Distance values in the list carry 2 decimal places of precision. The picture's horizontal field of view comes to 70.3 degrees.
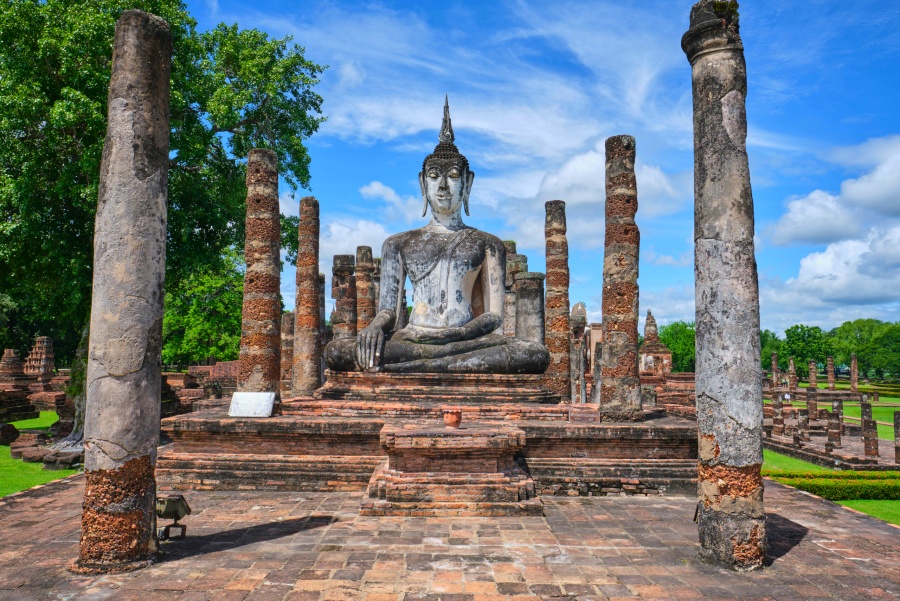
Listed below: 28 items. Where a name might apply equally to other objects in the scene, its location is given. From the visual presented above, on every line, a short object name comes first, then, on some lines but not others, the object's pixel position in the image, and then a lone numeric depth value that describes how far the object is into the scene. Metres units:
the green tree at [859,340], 77.25
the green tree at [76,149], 12.32
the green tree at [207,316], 33.88
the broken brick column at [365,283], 19.84
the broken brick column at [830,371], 43.25
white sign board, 9.30
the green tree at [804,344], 71.64
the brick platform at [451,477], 6.79
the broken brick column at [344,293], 19.66
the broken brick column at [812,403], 24.19
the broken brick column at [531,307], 14.58
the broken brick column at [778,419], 21.77
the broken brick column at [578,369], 19.11
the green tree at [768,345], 87.81
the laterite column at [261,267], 10.19
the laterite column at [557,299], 15.52
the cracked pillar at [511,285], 19.34
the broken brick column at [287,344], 20.58
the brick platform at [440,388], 10.33
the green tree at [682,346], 72.25
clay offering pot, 7.45
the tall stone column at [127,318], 5.20
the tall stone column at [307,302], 15.72
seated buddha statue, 10.66
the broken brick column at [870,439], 16.53
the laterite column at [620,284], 9.18
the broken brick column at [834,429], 18.73
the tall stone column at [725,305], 5.36
